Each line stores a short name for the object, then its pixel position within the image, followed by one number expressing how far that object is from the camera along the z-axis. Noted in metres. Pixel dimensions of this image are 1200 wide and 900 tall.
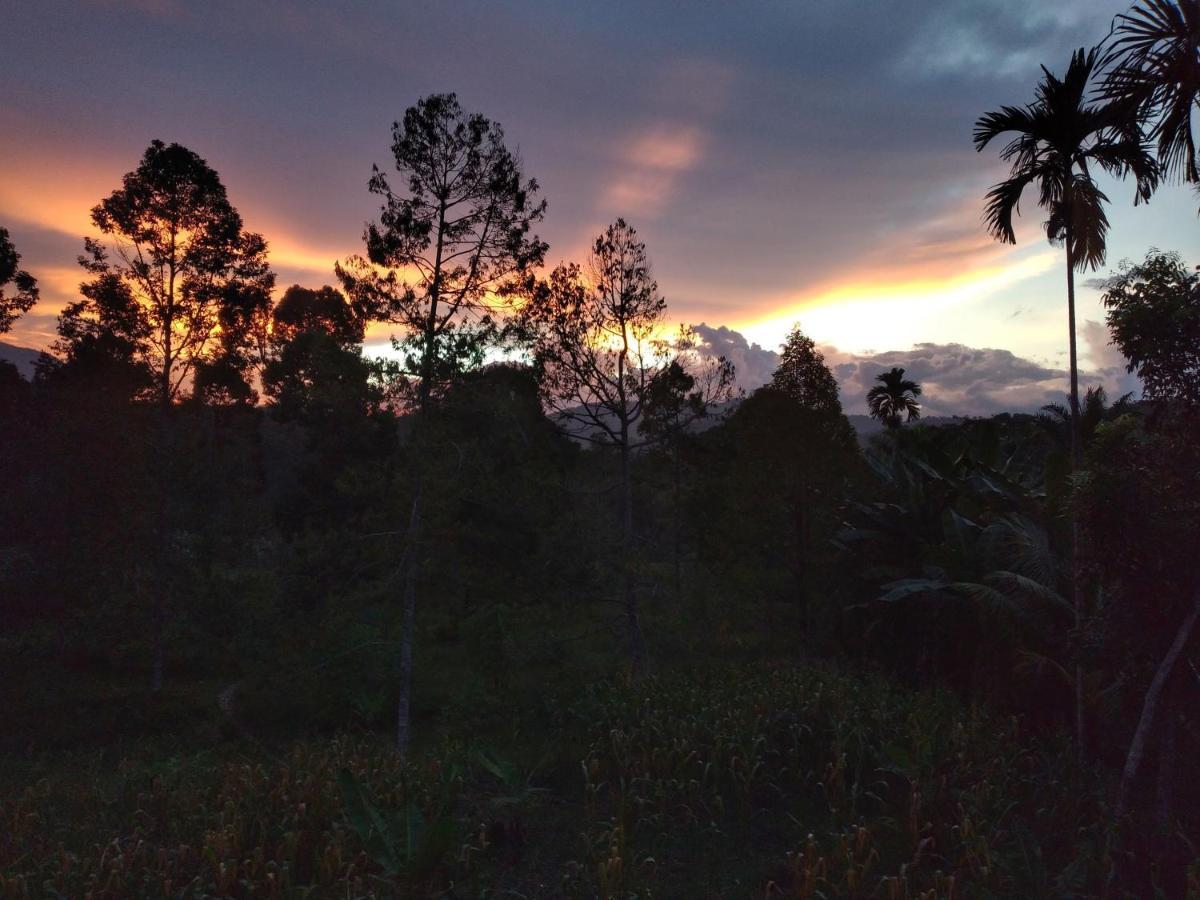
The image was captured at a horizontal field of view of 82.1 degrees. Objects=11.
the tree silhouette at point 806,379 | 21.28
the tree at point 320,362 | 14.87
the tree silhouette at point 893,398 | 48.81
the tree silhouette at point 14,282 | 23.03
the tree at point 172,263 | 21.05
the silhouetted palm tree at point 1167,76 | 8.68
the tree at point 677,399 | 19.20
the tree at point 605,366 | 18.77
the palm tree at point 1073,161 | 10.64
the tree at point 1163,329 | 7.31
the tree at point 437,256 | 16.08
